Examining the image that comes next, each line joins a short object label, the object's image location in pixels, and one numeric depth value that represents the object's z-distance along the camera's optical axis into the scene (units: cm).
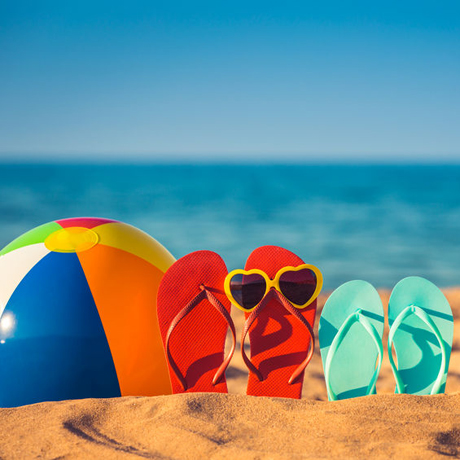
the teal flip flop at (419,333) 268
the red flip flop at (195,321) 249
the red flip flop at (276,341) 256
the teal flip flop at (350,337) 263
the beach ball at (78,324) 242
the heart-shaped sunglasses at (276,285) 245
